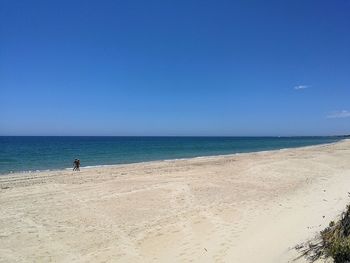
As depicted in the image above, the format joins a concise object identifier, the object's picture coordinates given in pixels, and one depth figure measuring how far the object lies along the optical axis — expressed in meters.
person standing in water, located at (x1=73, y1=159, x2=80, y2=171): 28.45
